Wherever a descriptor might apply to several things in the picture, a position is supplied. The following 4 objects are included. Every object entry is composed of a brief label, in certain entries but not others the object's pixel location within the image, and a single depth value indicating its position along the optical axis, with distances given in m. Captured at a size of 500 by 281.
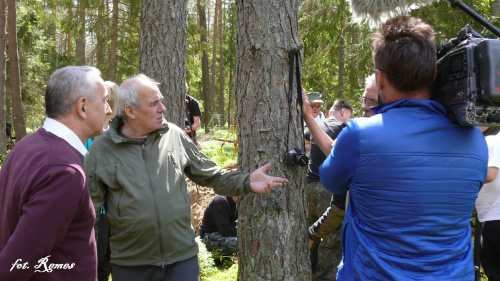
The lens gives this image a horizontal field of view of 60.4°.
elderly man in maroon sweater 1.89
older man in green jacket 2.94
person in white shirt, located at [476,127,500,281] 4.10
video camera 1.80
